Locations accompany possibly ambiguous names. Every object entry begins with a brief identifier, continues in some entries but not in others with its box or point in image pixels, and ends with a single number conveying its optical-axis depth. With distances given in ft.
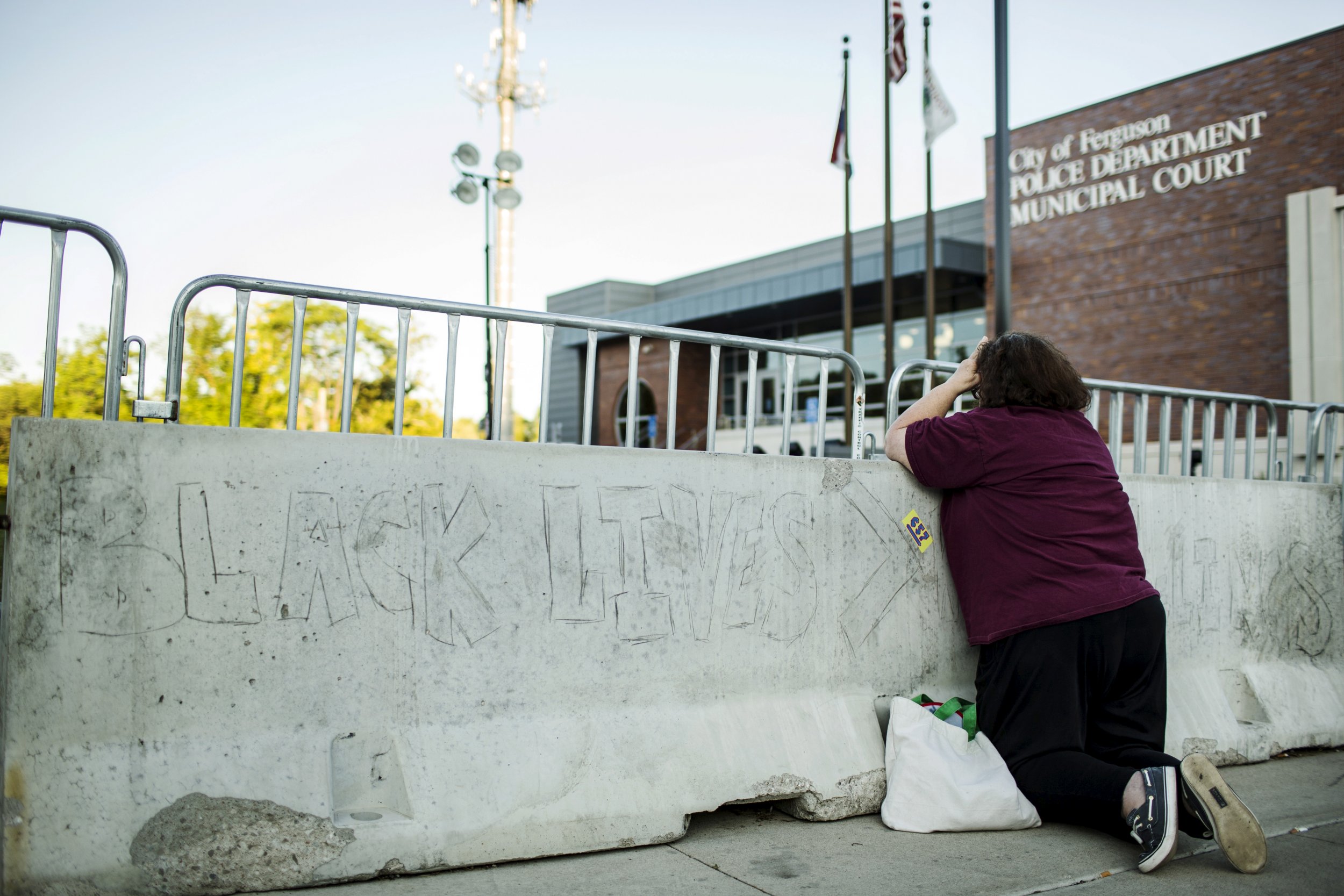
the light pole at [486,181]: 63.26
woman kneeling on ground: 12.56
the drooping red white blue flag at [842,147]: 69.82
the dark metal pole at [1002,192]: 30.83
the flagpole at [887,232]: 69.26
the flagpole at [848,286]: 72.84
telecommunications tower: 86.84
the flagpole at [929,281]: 68.74
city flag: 61.52
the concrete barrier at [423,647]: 9.42
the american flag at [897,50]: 58.29
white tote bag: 12.18
